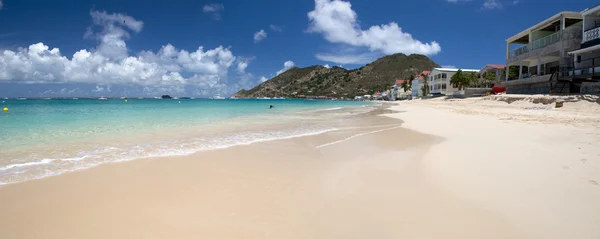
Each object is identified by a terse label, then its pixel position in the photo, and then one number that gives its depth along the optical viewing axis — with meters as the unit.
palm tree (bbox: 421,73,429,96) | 72.50
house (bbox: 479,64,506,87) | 45.25
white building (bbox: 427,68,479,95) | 60.28
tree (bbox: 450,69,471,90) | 48.72
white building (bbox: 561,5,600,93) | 20.19
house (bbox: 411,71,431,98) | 78.88
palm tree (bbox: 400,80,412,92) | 90.12
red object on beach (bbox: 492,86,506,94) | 35.72
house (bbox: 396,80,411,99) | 90.56
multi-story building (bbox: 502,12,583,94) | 24.03
